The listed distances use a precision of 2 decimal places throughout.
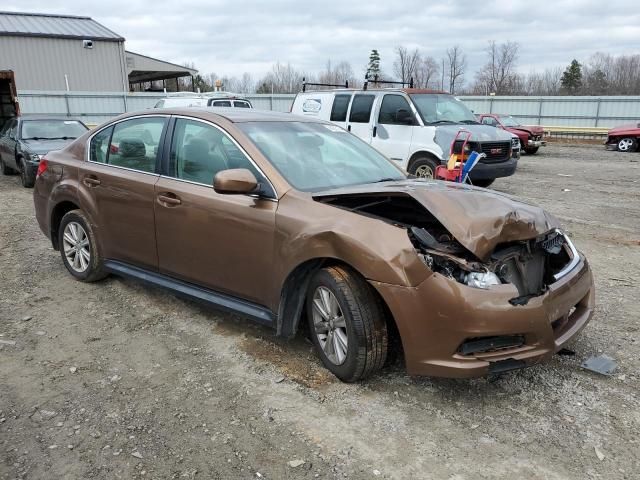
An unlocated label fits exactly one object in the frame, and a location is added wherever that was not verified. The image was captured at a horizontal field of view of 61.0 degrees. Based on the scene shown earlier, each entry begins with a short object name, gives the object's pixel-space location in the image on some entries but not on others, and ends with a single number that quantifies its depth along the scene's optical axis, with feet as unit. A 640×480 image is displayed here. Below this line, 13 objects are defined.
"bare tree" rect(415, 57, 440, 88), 206.47
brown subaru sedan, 9.86
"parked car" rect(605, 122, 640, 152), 65.92
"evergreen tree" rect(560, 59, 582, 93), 202.69
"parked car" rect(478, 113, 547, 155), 66.44
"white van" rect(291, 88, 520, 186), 33.01
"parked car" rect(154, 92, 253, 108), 50.81
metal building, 92.07
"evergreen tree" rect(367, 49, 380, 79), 273.13
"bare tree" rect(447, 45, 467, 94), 224.12
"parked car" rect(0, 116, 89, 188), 37.65
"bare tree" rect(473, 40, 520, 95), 201.92
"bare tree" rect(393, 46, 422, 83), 213.87
